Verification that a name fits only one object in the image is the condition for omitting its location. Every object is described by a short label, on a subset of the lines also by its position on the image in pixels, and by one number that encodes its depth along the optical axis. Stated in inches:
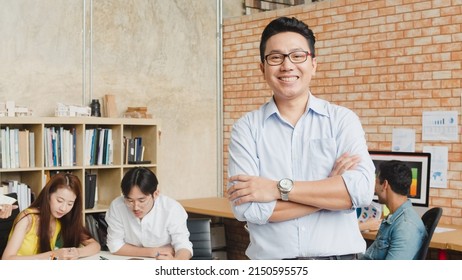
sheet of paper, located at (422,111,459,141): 231.1
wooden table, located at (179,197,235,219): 255.9
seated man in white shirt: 176.2
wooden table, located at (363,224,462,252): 189.9
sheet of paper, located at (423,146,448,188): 234.2
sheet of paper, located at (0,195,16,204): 194.9
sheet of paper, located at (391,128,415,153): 242.5
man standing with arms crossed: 83.0
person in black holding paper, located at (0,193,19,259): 196.5
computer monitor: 217.9
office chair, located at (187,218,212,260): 187.3
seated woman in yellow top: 170.4
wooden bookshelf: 241.9
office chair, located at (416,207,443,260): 161.5
